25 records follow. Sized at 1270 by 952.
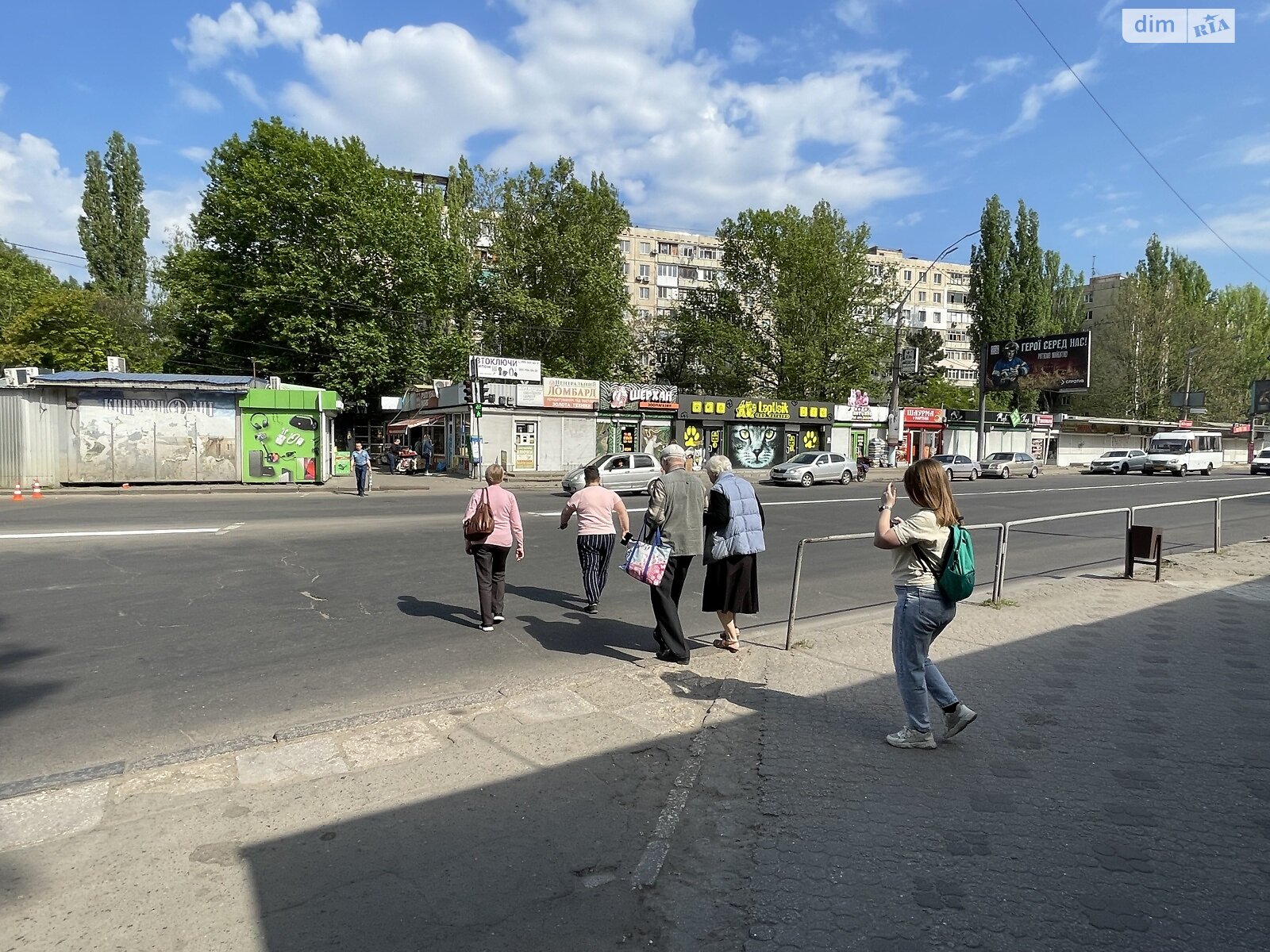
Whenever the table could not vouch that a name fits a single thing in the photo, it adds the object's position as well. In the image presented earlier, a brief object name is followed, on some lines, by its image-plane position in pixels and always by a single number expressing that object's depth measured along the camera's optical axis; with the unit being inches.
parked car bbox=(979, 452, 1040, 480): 1525.6
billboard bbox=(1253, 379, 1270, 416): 2321.6
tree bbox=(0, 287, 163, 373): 1455.5
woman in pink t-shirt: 302.5
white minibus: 1667.1
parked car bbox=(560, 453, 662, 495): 866.8
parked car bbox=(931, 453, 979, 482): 1408.7
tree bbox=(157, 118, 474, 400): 1326.3
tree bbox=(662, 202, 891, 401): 2054.6
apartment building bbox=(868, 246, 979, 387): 3469.5
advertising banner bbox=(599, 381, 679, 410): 1296.8
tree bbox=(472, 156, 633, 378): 1769.2
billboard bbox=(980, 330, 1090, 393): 1669.5
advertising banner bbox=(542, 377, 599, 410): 1228.5
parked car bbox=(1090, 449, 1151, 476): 1720.0
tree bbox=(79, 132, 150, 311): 1768.0
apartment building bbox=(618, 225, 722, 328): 2974.9
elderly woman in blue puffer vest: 234.5
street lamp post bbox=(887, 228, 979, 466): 1312.7
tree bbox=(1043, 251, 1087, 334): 2608.3
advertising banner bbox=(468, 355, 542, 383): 1151.6
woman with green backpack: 159.5
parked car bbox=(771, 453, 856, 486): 1158.3
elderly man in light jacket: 241.1
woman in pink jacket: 275.7
